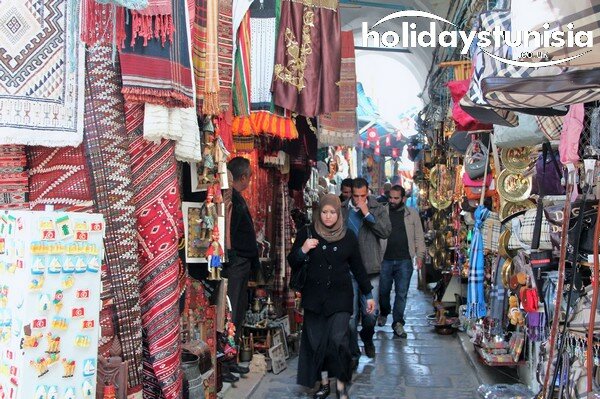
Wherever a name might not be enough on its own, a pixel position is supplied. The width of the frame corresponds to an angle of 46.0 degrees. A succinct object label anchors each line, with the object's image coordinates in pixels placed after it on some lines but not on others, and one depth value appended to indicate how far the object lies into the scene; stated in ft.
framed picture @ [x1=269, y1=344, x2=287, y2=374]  22.15
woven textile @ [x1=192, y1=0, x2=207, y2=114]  14.01
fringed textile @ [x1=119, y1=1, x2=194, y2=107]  11.57
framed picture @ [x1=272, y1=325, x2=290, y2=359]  23.26
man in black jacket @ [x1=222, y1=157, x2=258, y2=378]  19.13
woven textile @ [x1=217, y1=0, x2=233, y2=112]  14.70
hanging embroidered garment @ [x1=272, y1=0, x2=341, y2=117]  18.21
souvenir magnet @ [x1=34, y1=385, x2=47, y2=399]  9.18
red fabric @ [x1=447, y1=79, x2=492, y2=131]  17.98
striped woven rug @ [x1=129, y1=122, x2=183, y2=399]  12.75
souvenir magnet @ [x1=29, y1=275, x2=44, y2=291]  9.07
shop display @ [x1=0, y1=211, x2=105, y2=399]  9.09
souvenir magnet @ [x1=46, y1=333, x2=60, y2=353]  9.36
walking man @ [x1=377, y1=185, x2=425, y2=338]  29.63
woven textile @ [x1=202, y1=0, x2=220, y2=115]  14.12
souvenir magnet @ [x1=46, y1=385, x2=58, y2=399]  9.35
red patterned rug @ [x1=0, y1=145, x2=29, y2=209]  11.48
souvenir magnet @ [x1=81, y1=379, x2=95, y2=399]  9.85
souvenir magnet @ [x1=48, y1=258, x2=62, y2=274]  9.37
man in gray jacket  22.75
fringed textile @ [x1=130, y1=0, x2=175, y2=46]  11.43
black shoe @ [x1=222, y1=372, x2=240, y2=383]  19.69
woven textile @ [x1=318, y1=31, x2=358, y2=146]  21.93
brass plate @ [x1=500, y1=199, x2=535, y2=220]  17.89
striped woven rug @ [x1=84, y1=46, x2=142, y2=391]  12.02
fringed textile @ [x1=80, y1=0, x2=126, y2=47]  11.34
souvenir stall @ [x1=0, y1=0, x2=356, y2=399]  9.65
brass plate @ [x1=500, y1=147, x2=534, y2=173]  17.85
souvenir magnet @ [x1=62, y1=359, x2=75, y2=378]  9.62
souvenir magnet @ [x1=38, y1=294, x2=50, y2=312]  9.20
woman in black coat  18.90
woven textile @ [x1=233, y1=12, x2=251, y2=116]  16.28
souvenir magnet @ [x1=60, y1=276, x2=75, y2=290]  9.58
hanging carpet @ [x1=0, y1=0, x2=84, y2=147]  10.70
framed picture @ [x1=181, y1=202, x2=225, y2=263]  14.99
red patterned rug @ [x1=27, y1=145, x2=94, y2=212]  11.76
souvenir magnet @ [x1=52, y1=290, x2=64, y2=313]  9.45
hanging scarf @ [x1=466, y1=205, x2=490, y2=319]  21.13
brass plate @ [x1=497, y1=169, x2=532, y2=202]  17.63
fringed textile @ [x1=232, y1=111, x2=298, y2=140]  17.78
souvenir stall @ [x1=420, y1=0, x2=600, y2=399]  8.64
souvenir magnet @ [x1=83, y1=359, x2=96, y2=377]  9.91
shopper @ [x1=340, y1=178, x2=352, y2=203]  27.43
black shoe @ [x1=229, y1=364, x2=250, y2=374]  20.89
